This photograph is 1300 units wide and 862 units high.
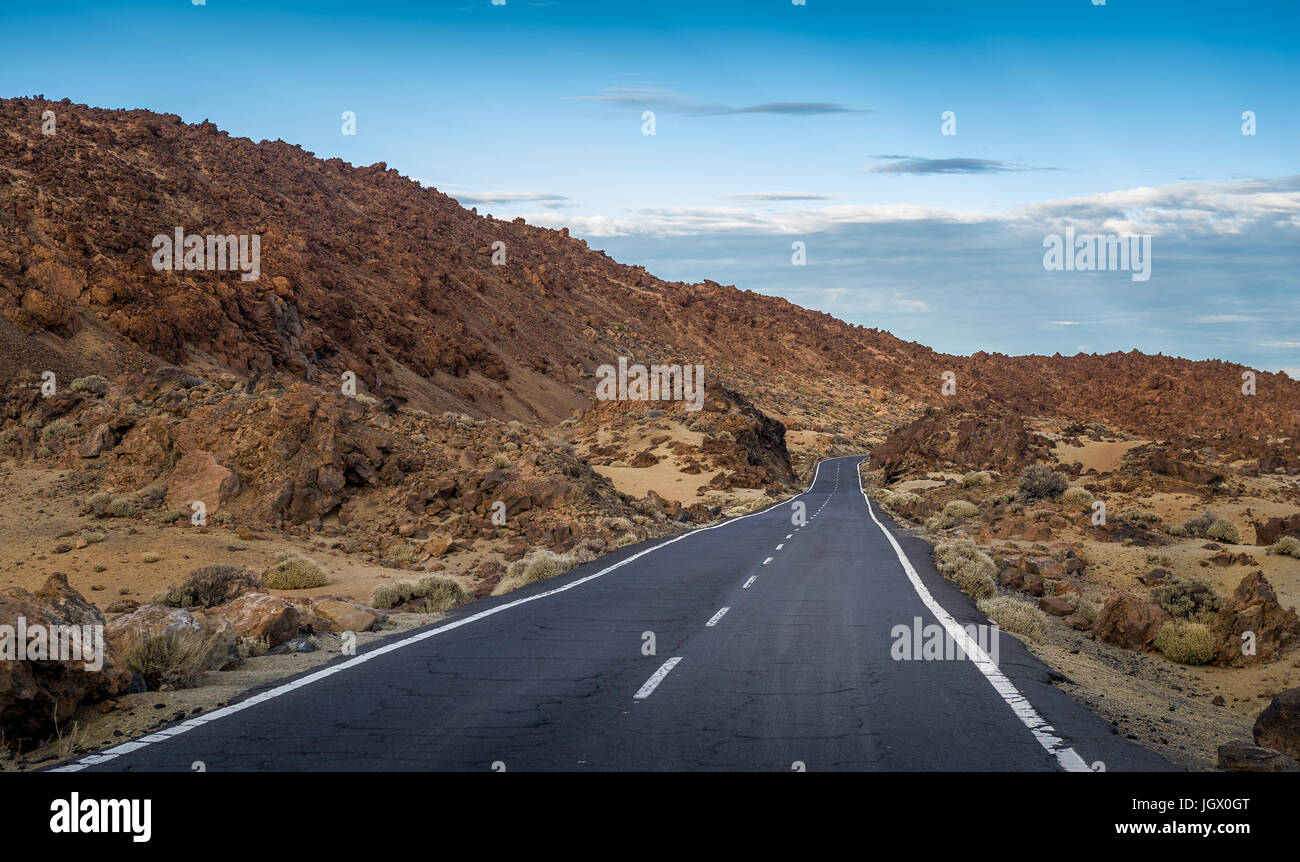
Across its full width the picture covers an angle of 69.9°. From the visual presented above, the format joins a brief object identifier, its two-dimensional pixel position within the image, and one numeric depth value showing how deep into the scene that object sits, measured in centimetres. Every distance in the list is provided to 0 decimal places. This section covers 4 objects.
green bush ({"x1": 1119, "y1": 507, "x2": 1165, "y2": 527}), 2825
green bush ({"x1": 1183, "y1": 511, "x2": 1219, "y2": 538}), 2598
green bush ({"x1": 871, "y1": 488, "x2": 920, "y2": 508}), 4316
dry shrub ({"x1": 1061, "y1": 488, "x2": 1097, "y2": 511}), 3102
